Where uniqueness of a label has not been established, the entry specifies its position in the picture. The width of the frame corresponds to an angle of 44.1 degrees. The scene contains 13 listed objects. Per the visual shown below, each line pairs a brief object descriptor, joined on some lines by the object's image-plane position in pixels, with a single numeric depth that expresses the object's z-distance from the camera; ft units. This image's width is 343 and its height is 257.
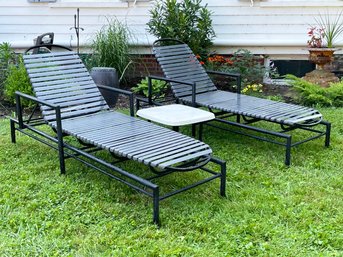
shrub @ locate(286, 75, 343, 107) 20.40
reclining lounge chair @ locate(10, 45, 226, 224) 10.70
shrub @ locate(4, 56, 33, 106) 19.67
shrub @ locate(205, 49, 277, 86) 22.97
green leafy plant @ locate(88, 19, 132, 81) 22.94
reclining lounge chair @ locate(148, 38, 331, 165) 14.16
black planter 20.59
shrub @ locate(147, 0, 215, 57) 22.97
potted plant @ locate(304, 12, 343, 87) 22.20
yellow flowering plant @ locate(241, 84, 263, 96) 22.24
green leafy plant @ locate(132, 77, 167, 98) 21.63
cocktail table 13.16
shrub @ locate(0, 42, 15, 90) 22.53
